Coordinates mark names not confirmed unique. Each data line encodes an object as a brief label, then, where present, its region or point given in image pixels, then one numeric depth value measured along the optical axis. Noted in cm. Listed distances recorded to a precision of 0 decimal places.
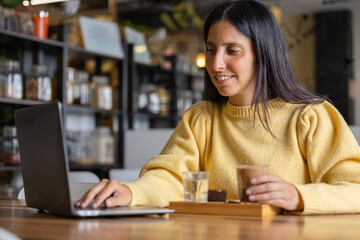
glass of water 118
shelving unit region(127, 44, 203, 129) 454
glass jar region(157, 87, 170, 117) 483
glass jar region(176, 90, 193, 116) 511
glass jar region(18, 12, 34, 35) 335
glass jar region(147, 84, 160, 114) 466
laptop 96
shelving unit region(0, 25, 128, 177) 339
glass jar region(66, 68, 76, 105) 373
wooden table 81
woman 136
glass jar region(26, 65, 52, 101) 340
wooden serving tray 108
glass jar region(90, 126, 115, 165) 402
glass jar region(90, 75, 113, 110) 404
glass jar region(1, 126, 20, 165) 324
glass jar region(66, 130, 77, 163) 382
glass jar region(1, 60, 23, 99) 324
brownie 120
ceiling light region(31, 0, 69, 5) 346
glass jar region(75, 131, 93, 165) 391
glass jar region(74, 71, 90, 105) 384
